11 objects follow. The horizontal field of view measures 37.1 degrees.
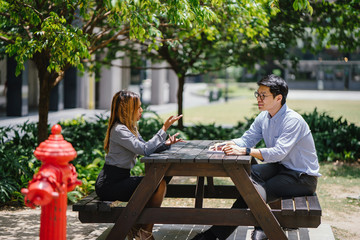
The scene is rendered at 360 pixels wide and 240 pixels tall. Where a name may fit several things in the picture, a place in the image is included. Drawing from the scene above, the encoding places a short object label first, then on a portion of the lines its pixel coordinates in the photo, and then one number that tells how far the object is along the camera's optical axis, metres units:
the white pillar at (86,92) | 25.14
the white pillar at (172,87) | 33.38
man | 4.81
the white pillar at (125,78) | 31.44
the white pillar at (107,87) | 26.36
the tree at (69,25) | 6.15
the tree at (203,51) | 10.35
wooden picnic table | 4.49
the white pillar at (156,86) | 31.20
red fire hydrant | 3.30
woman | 4.82
